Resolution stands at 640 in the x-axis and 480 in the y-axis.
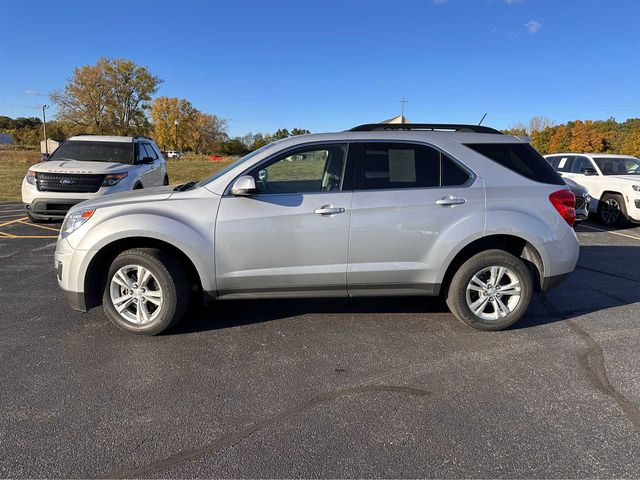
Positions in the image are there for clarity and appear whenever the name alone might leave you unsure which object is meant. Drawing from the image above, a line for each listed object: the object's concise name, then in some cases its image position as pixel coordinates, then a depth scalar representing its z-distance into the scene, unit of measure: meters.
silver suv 3.72
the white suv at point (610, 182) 9.69
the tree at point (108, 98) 50.16
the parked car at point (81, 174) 7.84
